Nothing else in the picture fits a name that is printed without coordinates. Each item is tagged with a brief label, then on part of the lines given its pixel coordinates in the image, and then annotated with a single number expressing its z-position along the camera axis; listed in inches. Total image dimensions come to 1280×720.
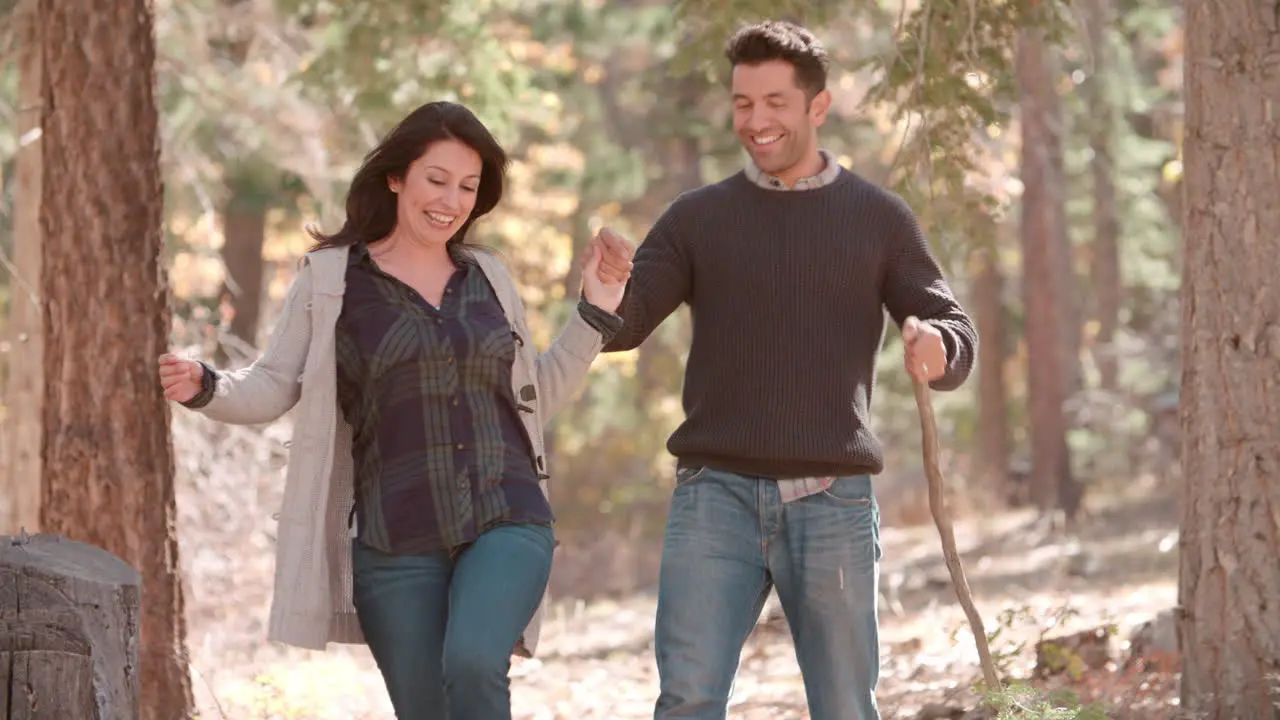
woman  380.8
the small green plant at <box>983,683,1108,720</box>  434.3
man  410.6
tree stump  373.7
